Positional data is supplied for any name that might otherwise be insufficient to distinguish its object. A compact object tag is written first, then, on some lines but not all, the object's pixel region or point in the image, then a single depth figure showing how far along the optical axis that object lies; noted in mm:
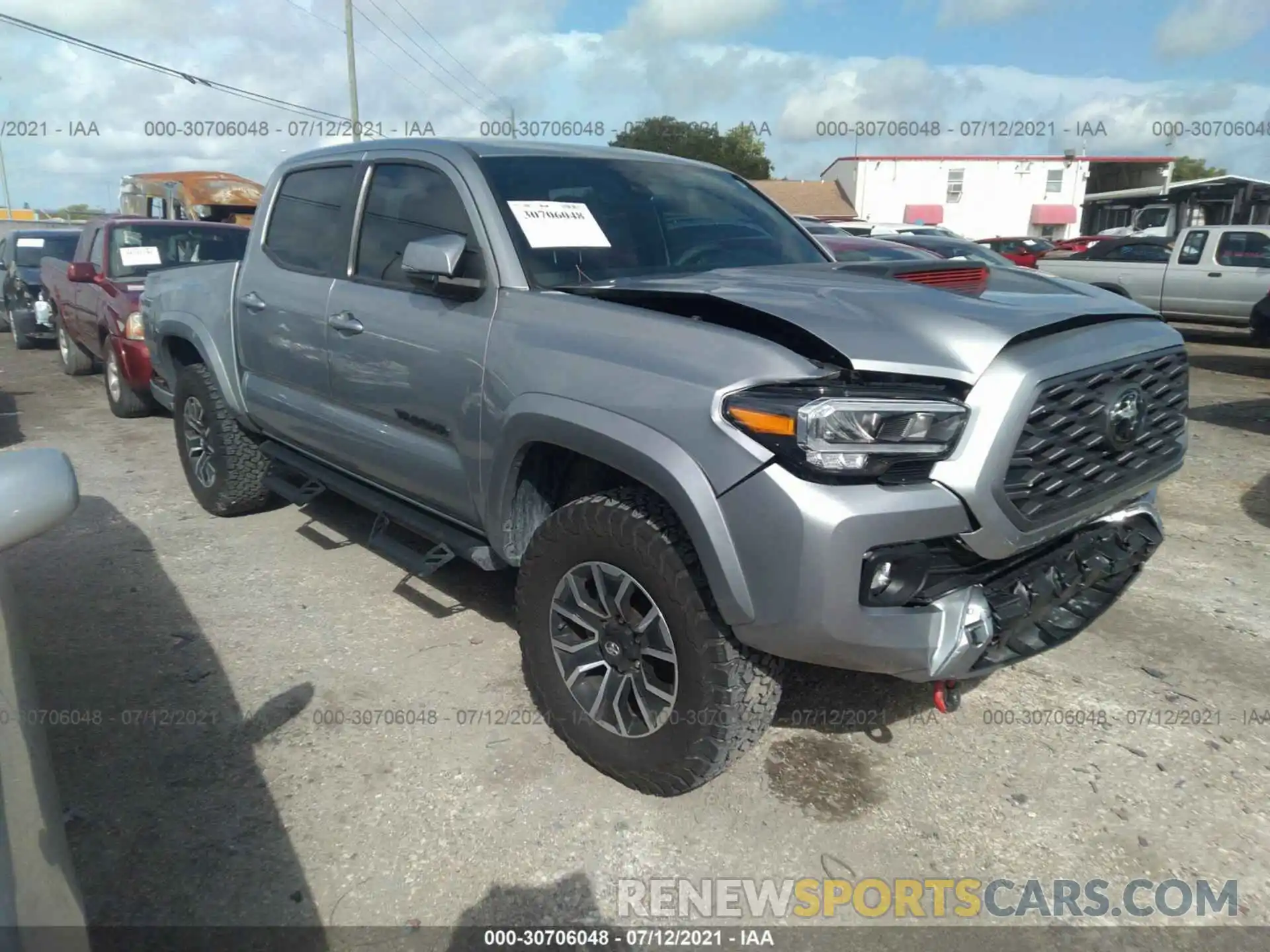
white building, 43062
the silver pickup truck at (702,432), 2260
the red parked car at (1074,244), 20312
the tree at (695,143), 53719
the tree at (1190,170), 79500
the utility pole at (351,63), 24062
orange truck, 17078
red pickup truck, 7660
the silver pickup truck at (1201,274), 12945
